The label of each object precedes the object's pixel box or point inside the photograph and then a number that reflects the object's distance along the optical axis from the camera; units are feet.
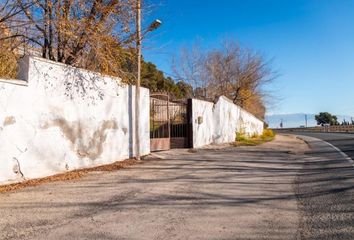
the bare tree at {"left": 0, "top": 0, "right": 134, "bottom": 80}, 39.42
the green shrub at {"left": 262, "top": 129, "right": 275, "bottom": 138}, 148.66
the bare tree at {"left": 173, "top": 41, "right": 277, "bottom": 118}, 126.31
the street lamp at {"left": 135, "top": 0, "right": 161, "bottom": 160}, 48.88
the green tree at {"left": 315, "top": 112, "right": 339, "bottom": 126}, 337.93
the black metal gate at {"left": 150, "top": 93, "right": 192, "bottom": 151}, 60.18
